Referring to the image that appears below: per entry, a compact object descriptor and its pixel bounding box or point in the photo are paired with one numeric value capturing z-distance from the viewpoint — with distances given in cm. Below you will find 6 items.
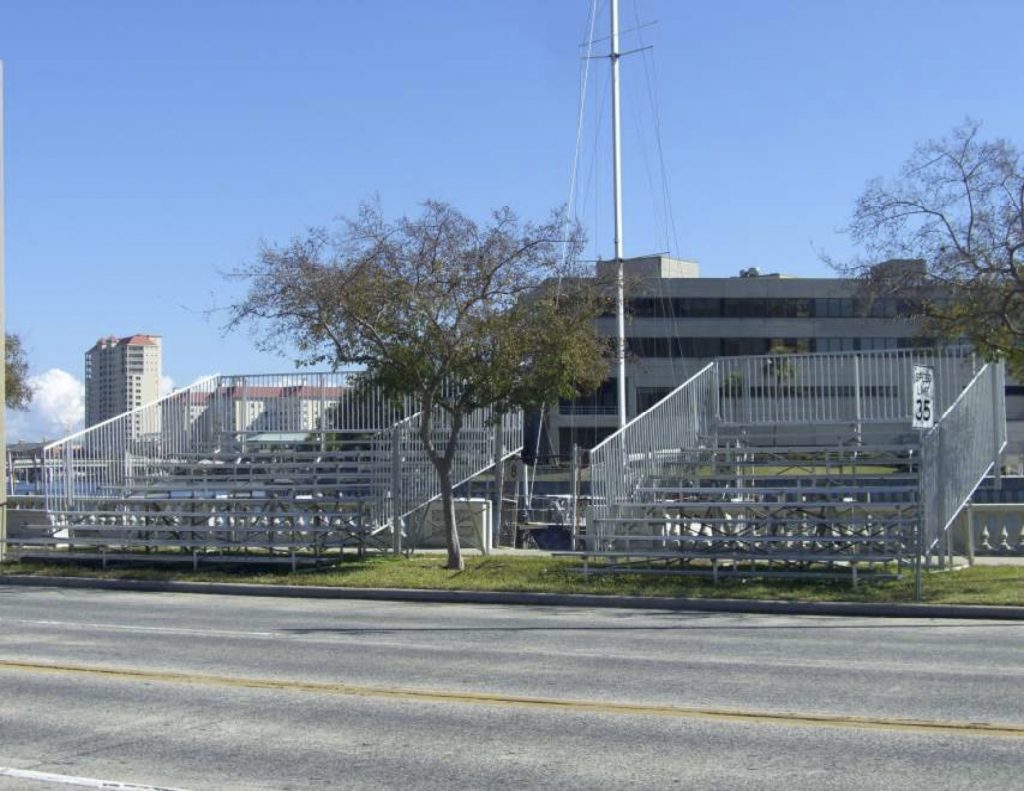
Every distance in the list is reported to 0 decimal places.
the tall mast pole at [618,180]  2562
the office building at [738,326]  7375
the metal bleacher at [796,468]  2042
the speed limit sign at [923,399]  1853
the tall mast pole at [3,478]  2570
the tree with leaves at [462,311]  2144
